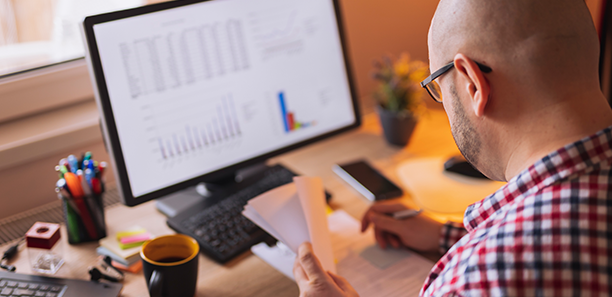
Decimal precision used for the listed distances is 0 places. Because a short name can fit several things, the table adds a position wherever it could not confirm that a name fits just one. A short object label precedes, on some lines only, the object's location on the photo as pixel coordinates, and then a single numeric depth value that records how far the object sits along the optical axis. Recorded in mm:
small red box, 827
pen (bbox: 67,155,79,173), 948
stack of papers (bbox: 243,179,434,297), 834
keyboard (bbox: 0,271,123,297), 777
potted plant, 1371
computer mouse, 1221
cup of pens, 920
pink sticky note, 932
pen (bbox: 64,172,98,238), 919
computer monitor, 900
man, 524
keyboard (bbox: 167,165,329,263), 943
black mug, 756
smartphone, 1155
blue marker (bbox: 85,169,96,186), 924
